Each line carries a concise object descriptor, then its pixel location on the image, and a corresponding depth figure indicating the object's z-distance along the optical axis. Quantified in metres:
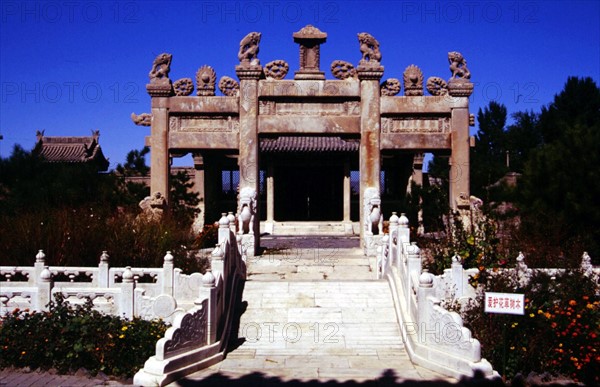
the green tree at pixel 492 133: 43.59
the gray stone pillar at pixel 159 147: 14.02
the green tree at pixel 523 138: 38.62
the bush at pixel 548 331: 7.12
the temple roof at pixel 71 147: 28.97
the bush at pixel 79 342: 7.43
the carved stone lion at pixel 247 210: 12.90
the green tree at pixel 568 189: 11.33
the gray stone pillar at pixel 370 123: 13.66
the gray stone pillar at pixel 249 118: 13.62
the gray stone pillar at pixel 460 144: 13.74
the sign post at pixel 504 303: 6.66
